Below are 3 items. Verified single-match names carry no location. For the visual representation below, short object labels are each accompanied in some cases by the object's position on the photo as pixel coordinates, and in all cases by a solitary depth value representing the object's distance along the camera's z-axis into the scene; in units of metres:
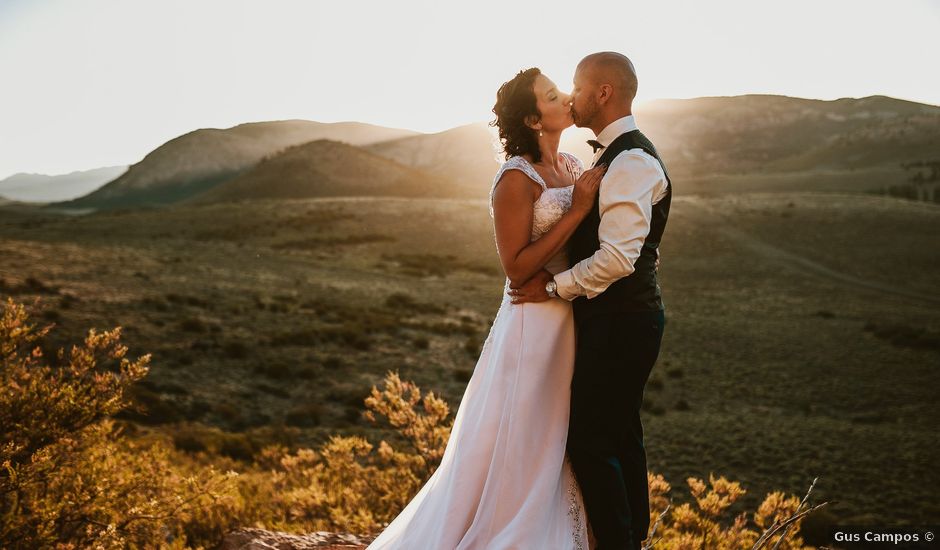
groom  2.95
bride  3.24
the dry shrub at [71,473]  4.27
